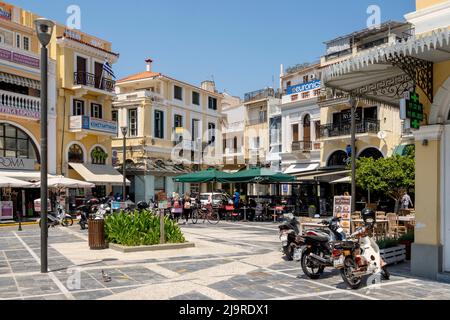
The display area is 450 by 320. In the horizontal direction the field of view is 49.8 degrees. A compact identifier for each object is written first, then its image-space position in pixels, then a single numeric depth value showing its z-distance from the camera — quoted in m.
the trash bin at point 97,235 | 13.04
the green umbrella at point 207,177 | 25.34
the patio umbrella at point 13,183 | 21.83
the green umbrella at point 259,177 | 23.72
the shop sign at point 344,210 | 13.77
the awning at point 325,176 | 26.02
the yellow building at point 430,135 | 9.00
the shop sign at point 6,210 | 23.47
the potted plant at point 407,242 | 11.22
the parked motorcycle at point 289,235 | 11.19
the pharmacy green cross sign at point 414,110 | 8.86
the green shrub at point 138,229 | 12.91
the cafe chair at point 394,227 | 14.68
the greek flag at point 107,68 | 31.17
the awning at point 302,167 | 32.67
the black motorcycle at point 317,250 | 9.11
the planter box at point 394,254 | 10.30
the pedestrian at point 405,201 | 20.59
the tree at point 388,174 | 20.88
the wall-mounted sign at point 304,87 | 33.12
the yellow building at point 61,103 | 25.20
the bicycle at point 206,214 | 23.95
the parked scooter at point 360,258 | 8.15
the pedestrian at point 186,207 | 23.02
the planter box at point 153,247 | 12.32
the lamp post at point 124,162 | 25.15
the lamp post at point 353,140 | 15.73
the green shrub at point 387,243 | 10.68
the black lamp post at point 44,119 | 9.35
